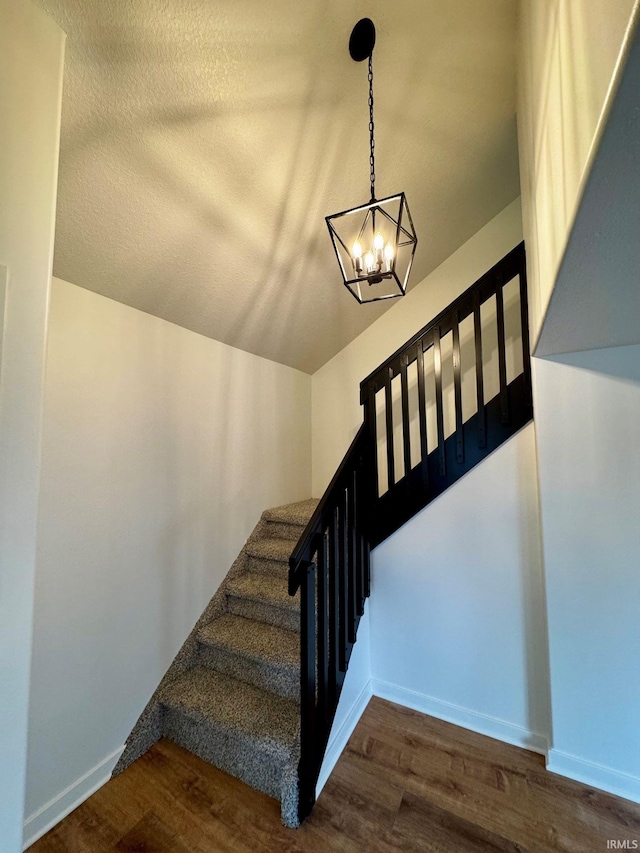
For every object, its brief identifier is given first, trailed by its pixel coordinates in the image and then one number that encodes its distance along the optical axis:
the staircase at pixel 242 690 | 1.48
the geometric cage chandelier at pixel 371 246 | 1.27
